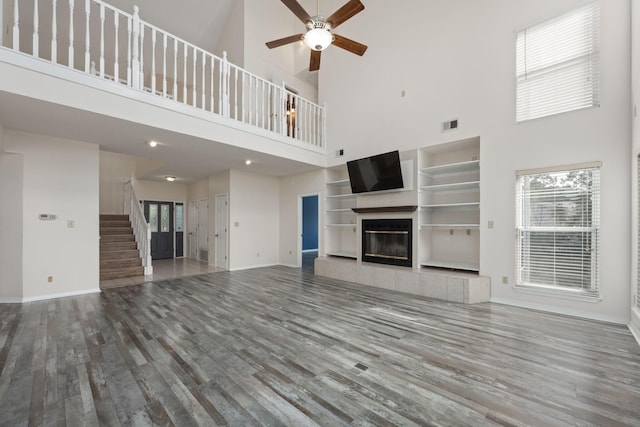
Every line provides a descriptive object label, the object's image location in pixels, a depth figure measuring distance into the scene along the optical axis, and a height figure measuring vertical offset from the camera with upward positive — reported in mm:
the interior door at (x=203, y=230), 9078 -524
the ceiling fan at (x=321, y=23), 3279 +2354
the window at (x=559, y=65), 3830 +2184
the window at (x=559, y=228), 3812 -220
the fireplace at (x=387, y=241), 5703 -597
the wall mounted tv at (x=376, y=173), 5684 +890
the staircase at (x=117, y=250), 6480 -898
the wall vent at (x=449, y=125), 5023 +1623
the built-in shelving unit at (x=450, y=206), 5199 +148
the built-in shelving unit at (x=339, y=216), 7332 -57
